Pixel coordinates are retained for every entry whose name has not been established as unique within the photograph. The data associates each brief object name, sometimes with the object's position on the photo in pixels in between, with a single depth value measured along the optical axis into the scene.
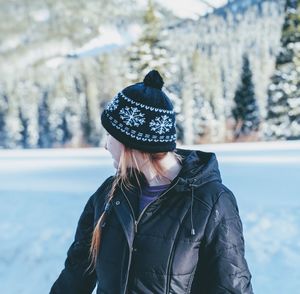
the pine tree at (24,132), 73.19
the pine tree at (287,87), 27.80
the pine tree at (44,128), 72.50
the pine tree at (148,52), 29.05
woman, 1.85
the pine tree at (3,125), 74.75
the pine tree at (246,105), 37.78
